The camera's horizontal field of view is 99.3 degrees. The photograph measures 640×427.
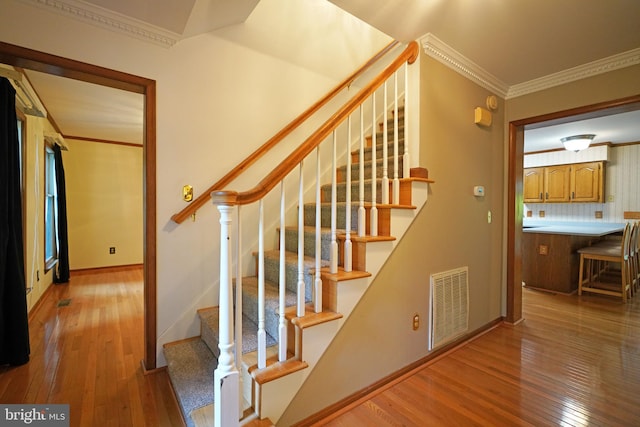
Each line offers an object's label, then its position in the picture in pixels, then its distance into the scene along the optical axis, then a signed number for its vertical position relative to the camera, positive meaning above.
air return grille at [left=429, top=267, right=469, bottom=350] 2.15 -0.80
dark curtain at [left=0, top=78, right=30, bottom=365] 1.92 -0.35
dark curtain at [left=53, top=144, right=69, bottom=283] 4.23 -0.29
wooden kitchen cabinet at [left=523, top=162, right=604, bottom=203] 5.24 +0.57
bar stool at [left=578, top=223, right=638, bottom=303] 3.64 -0.81
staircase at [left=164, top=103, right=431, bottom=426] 1.34 -0.61
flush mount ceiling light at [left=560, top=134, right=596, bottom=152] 4.39 +1.14
